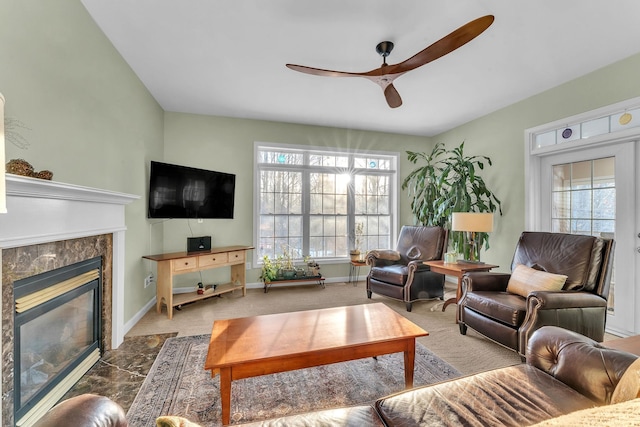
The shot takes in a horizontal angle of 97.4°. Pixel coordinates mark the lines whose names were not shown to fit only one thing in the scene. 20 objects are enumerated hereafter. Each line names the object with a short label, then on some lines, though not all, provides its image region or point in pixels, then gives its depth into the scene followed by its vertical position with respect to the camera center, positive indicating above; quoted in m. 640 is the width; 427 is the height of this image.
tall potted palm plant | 3.83 +0.30
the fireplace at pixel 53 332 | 1.49 -0.76
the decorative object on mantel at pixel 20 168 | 1.34 +0.23
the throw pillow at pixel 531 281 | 2.29 -0.55
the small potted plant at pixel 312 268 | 4.42 -0.82
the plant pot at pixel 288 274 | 4.27 -0.89
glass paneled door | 2.74 +0.14
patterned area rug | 1.67 -1.15
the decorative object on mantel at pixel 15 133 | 1.44 +0.43
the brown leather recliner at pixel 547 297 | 2.12 -0.66
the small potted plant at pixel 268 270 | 4.16 -0.81
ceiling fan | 1.64 +1.12
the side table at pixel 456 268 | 3.02 -0.57
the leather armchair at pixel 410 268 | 3.42 -0.67
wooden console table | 3.13 -0.63
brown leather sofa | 1.00 -0.72
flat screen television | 3.30 +0.30
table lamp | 3.14 -0.06
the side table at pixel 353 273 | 4.84 -0.99
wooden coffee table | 1.50 -0.76
